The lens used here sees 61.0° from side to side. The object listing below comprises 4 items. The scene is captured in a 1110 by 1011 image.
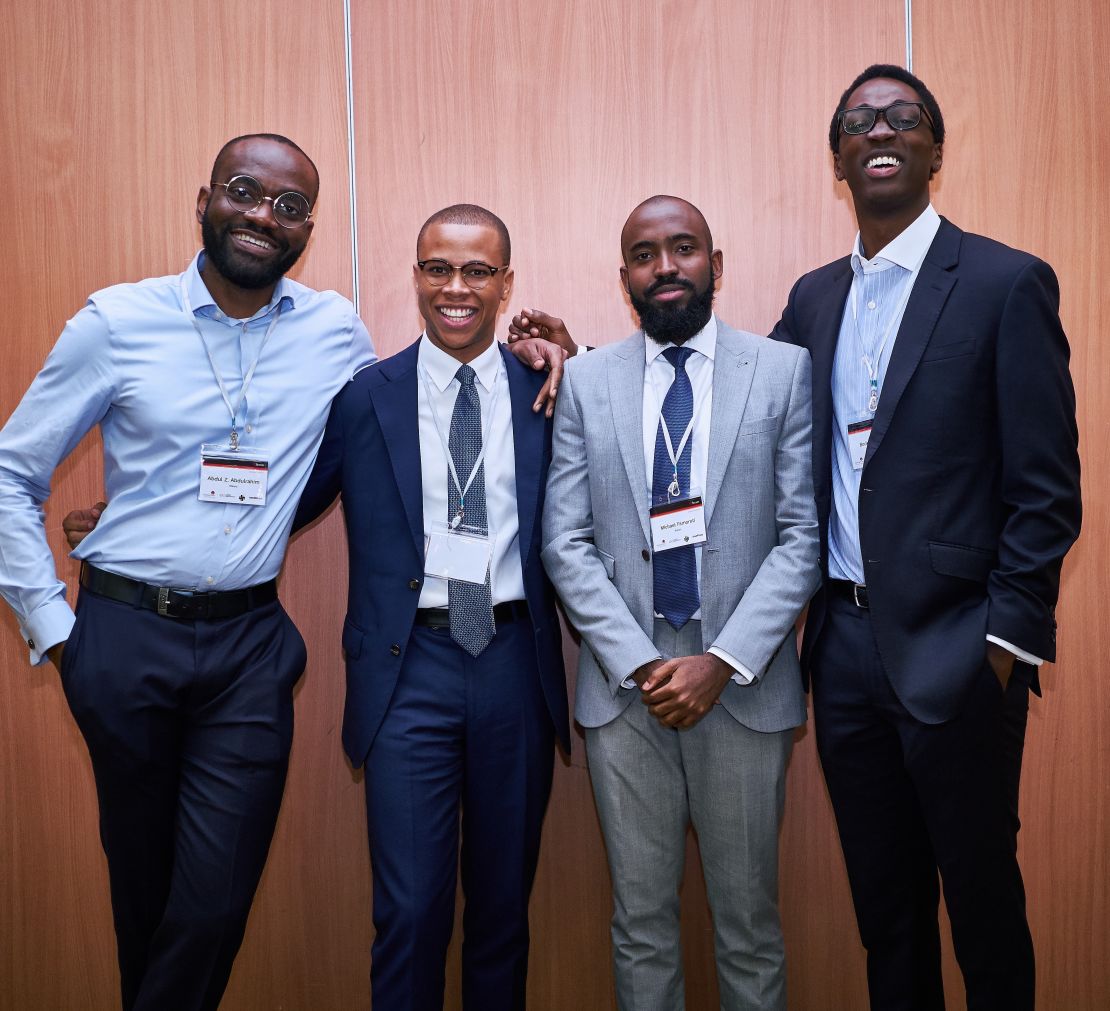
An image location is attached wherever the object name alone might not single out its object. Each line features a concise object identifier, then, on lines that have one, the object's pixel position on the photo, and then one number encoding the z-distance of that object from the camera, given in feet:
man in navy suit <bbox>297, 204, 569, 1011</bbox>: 6.97
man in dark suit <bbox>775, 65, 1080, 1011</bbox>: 6.17
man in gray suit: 6.86
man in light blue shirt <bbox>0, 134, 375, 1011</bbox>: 6.73
